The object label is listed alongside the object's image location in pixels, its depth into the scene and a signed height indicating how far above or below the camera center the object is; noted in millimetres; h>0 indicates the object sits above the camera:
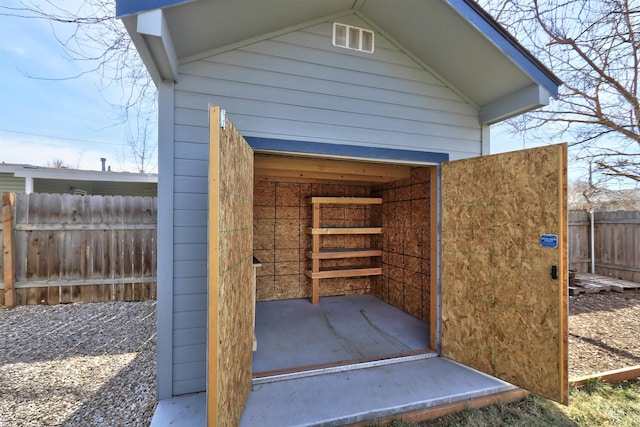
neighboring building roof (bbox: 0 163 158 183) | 6422 +1060
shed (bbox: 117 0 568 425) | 1875 +527
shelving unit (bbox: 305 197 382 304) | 4699 -587
